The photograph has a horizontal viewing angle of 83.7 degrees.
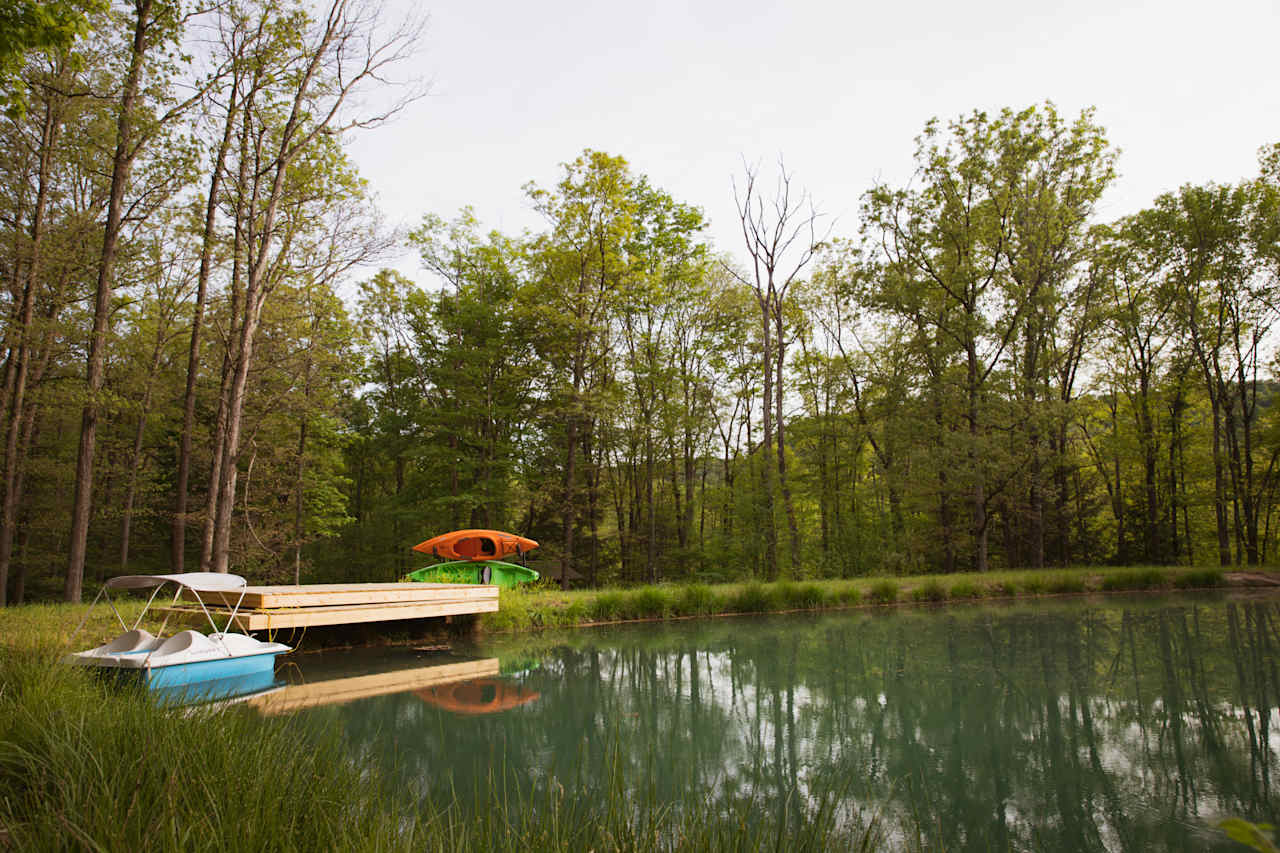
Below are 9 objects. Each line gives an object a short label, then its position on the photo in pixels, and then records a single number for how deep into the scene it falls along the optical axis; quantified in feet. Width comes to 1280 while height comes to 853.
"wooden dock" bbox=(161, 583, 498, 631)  27.63
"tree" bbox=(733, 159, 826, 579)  63.77
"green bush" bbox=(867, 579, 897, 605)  48.75
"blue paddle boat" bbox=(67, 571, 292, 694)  19.94
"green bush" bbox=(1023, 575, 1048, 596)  52.06
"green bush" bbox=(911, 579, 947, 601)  49.83
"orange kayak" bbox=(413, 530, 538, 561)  55.21
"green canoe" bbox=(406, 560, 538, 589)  50.21
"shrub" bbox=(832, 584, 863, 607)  47.65
